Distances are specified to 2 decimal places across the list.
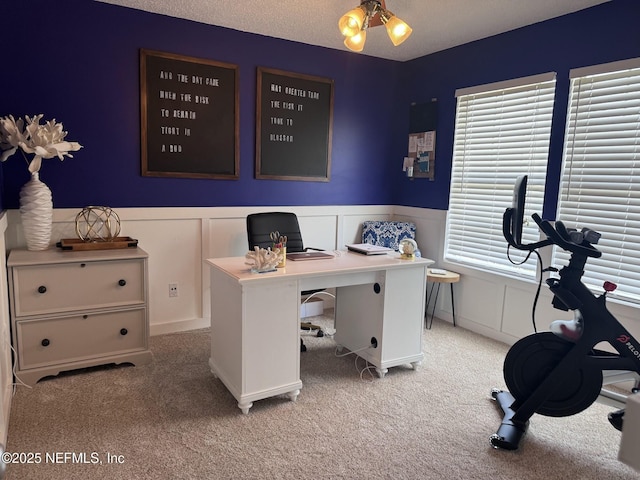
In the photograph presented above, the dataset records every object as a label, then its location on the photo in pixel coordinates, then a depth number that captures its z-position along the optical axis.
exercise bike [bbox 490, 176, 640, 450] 2.30
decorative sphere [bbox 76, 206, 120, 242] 3.34
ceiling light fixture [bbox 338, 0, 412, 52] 2.69
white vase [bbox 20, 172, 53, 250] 2.97
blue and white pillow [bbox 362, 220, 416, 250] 4.58
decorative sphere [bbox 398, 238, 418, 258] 3.15
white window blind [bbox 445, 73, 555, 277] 3.55
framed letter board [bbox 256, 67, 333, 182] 4.05
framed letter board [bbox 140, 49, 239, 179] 3.55
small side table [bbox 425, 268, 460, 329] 3.99
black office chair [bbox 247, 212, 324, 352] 3.58
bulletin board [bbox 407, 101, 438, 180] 4.43
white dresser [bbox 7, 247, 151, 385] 2.80
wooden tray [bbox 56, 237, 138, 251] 3.09
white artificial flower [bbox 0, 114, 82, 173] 2.82
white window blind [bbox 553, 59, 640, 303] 3.00
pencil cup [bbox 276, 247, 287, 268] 2.73
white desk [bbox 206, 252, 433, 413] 2.55
